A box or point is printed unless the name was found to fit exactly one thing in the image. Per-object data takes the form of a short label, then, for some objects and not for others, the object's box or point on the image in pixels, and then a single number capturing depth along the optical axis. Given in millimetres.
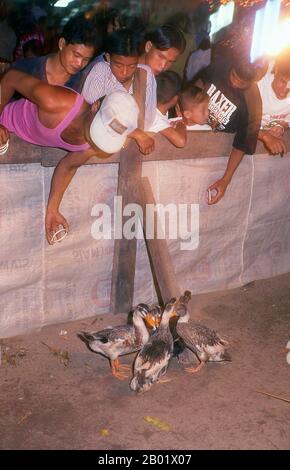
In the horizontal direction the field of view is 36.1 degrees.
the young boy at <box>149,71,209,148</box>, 4453
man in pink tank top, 3307
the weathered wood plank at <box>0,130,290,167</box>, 3740
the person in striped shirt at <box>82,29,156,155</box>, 3826
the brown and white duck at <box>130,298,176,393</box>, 3518
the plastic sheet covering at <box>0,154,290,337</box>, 4117
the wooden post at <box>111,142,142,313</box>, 4340
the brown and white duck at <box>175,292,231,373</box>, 3902
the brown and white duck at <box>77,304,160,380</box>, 3758
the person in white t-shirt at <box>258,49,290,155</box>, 5398
